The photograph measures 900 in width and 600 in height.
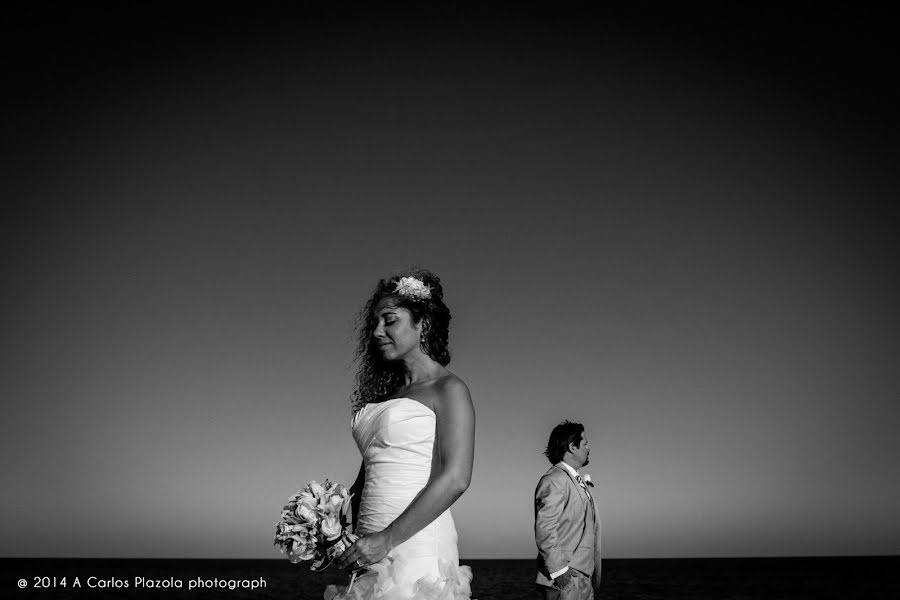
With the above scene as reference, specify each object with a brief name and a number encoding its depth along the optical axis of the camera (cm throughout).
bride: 273
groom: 500
